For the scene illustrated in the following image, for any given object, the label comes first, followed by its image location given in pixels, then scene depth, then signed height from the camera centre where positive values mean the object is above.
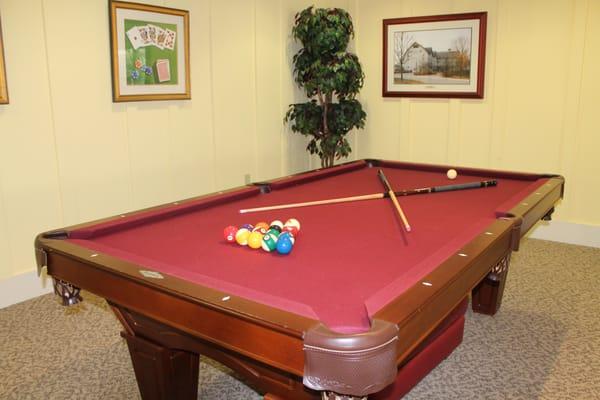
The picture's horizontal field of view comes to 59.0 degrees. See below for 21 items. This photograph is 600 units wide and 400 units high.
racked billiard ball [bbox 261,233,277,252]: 1.79 -0.46
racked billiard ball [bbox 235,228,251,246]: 1.87 -0.46
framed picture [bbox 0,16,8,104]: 2.95 +0.12
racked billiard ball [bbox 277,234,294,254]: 1.76 -0.46
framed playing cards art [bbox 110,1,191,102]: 3.50 +0.36
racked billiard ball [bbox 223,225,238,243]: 1.90 -0.46
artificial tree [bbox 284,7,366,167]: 4.57 +0.21
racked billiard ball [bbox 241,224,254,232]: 1.95 -0.45
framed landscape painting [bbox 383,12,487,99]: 4.55 +0.43
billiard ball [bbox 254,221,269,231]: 1.95 -0.44
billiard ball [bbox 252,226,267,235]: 1.87 -0.44
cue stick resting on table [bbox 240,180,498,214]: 2.41 -0.44
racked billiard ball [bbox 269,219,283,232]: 1.94 -0.44
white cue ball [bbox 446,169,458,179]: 3.14 -0.41
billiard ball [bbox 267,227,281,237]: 1.82 -0.44
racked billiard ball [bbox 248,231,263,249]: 1.83 -0.46
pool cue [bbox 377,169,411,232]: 2.08 -0.43
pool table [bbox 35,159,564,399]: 1.21 -0.49
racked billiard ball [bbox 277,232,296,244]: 1.78 -0.44
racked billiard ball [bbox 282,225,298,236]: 1.95 -0.45
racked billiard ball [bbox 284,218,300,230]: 1.98 -0.44
